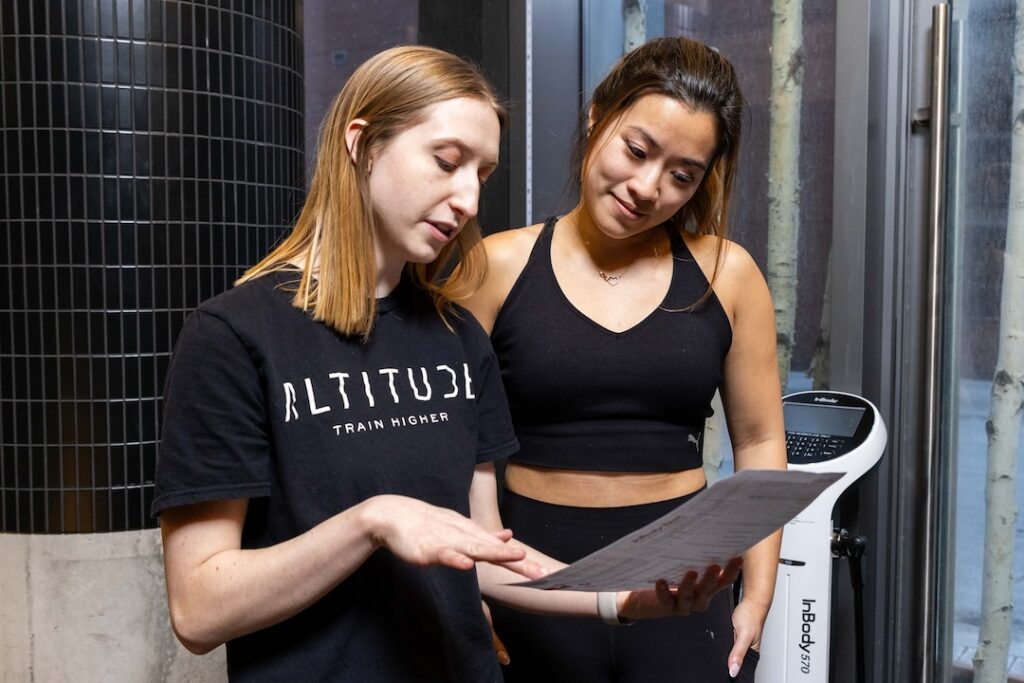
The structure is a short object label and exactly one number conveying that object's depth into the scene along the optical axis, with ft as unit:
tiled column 7.69
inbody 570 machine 6.45
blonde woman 3.05
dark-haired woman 4.69
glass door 7.14
